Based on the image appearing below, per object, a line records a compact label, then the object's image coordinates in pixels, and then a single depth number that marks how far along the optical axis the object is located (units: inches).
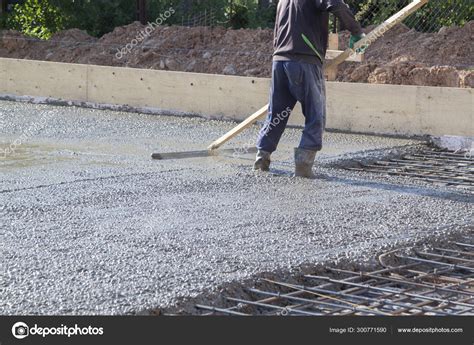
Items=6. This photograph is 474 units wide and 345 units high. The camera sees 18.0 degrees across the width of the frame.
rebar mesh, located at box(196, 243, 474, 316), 300.3
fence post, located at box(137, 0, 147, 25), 1025.7
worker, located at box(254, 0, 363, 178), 517.9
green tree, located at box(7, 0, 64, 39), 1101.5
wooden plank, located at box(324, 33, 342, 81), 551.0
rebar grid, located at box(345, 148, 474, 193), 535.2
